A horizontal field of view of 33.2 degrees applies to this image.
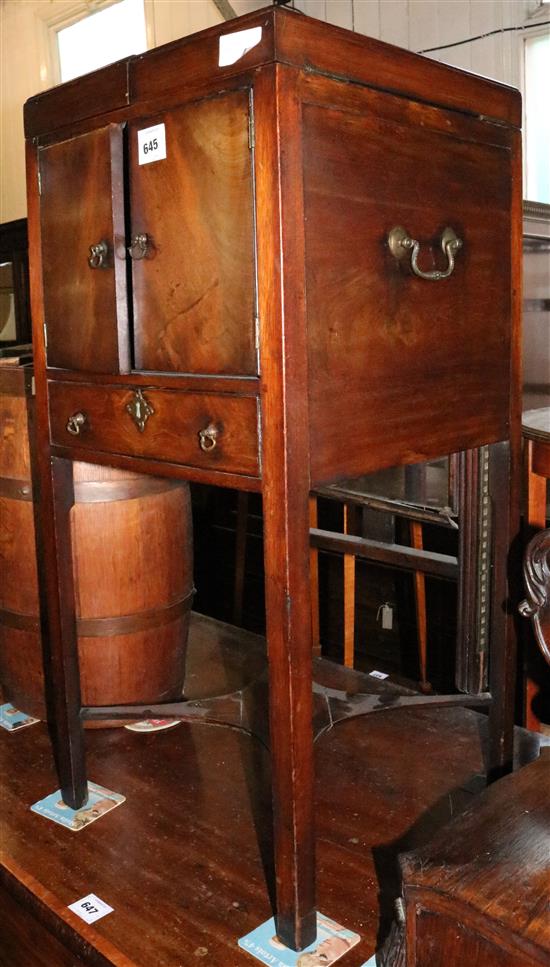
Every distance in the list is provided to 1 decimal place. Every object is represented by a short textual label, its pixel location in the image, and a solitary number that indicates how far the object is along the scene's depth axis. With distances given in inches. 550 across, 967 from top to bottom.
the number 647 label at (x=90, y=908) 52.3
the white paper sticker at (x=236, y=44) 41.8
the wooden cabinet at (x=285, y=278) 42.7
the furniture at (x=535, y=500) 67.2
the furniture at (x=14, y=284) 190.9
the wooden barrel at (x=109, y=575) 72.8
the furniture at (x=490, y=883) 33.0
